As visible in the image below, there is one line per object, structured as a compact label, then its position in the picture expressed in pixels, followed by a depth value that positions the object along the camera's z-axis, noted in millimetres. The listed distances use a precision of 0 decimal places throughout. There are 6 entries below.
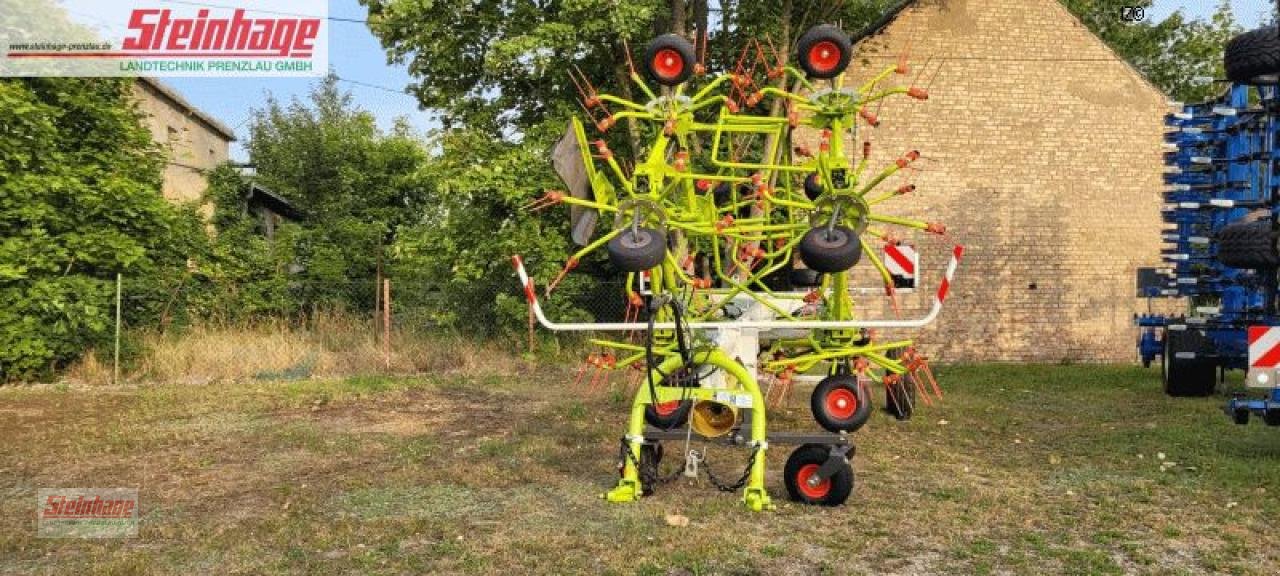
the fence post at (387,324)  14469
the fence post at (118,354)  13453
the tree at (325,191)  23109
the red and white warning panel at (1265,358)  6805
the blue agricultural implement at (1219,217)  8094
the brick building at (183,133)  24797
